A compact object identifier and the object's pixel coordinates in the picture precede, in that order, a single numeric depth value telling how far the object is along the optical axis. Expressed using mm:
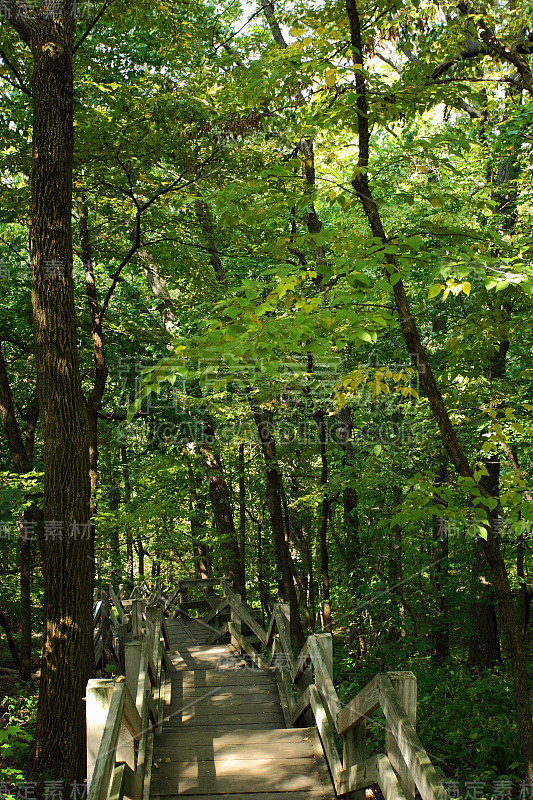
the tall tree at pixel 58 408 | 5016
